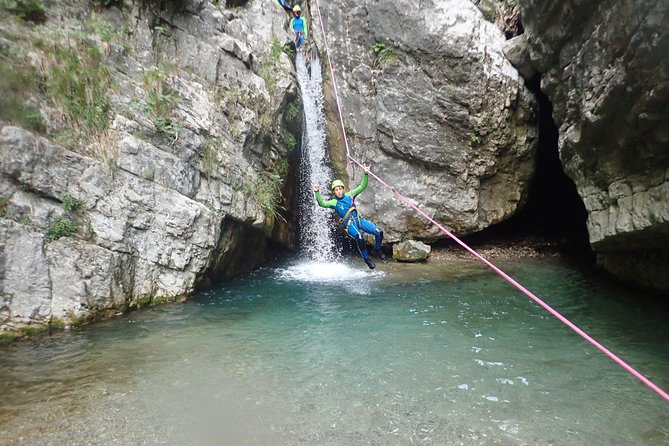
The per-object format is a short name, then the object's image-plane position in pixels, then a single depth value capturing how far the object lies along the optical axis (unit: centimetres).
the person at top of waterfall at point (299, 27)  1103
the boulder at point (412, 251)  1041
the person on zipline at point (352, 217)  816
